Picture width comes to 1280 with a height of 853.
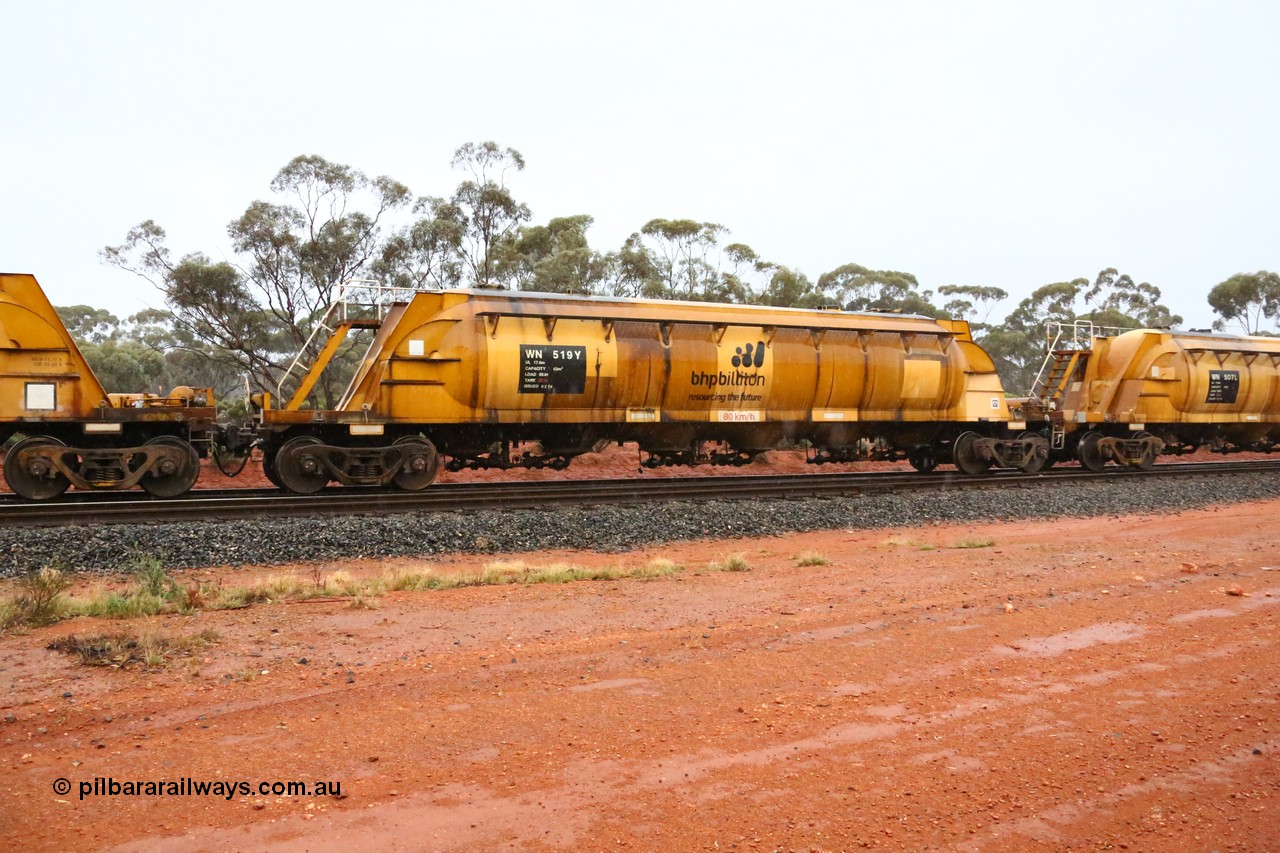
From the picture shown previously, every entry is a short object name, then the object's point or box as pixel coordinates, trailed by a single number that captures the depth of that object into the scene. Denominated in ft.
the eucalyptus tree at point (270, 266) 84.69
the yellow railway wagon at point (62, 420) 40.32
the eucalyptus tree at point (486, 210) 96.84
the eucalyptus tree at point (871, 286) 163.53
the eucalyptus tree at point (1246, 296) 166.30
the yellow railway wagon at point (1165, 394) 68.69
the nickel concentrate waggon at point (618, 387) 45.03
